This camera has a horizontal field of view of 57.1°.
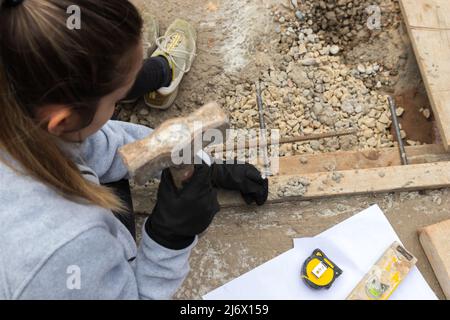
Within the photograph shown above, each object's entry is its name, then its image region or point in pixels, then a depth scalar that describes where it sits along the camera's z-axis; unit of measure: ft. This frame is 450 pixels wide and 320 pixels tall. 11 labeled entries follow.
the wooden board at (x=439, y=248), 5.82
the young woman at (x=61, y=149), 2.90
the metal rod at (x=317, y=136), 7.04
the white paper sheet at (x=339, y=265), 5.86
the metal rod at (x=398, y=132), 6.78
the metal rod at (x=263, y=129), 6.63
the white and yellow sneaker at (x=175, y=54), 7.23
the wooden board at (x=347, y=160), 6.75
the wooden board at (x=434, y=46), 6.75
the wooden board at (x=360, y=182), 6.24
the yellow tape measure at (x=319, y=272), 5.79
